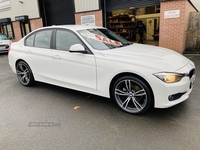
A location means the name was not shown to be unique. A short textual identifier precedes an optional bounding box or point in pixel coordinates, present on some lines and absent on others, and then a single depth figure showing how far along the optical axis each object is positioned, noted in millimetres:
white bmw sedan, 2740
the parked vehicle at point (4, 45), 11317
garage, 9330
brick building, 7871
